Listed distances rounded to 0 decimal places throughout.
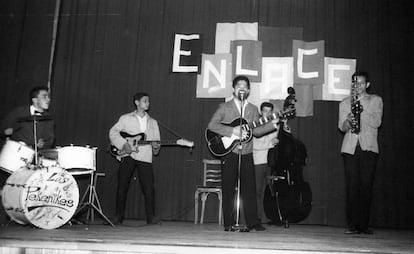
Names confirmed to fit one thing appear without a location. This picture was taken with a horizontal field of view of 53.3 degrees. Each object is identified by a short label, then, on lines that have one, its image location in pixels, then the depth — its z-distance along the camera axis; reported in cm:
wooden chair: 547
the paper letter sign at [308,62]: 604
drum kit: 375
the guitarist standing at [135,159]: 494
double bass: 474
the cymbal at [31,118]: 401
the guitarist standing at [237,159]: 403
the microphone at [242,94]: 391
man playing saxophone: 417
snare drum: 418
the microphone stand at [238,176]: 392
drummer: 444
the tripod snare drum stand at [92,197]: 471
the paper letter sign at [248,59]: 611
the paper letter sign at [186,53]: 624
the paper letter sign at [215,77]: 613
